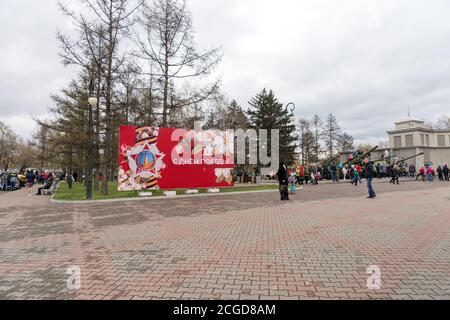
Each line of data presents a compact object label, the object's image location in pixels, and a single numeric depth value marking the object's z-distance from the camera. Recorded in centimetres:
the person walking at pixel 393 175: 2442
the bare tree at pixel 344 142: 6562
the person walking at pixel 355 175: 2336
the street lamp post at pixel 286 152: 4329
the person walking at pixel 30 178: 2585
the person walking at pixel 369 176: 1365
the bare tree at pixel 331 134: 6494
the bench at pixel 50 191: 2123
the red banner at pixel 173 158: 1661
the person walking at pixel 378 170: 3398
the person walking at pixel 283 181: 1386
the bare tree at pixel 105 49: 1770
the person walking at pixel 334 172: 2969
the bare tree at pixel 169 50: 1945
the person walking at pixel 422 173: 2866
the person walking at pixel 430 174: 2723
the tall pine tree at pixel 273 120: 4481
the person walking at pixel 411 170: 3444
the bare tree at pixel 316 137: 6319
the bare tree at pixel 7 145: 6688
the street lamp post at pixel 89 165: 1528
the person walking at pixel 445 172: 2797
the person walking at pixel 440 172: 2807
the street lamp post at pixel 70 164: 2296
